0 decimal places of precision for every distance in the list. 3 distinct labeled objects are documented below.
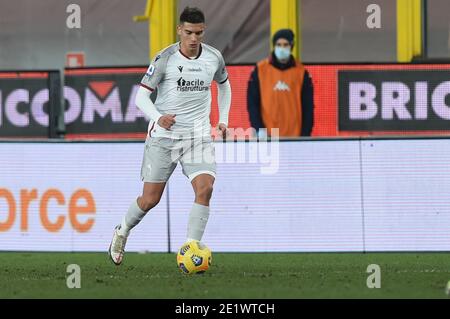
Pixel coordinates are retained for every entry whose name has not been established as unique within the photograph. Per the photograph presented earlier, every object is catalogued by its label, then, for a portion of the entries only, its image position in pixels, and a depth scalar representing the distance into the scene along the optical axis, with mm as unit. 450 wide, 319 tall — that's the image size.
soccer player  11078
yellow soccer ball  10945
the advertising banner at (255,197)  13672
